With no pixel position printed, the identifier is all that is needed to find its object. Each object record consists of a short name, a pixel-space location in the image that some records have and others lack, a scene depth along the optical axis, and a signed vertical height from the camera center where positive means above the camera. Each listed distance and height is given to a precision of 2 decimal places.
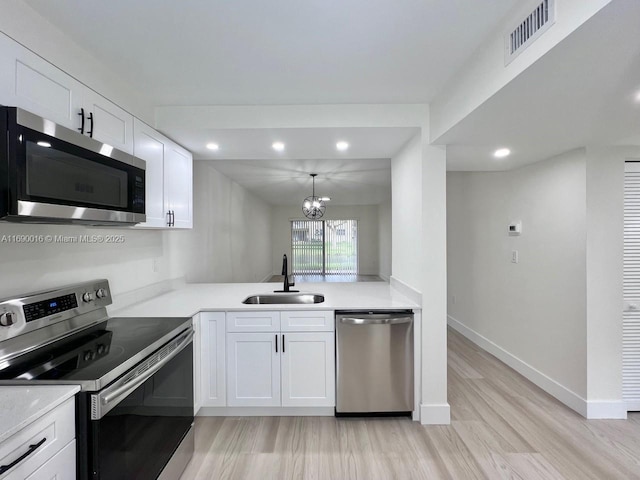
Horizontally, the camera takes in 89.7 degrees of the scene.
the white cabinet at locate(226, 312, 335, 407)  2.51 -0.98
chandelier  6.47 +0.73
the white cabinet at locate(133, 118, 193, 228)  2.24 +0.52
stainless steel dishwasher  2.50 -0.94
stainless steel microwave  1.17 +0.29
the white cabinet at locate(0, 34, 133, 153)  1.26 +0.68
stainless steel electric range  1.22 -0.55
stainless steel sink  3.03 -0.54
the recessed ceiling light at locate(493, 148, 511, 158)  2.75 +0.78
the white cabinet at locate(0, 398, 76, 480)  0.93 -0.66
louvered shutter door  2.64 -0.32
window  10.79 -0.18
